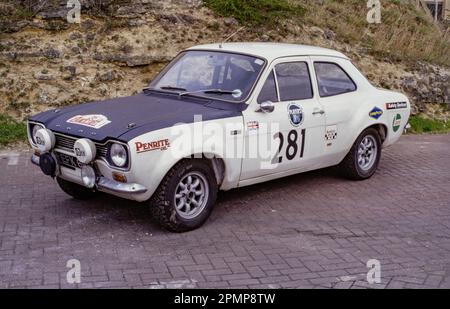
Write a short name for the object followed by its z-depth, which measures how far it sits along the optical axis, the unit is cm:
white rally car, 552
